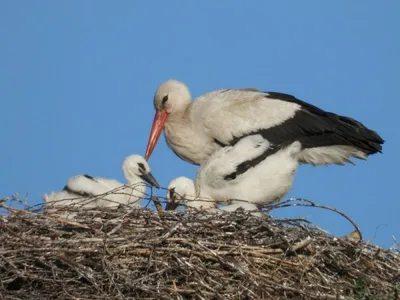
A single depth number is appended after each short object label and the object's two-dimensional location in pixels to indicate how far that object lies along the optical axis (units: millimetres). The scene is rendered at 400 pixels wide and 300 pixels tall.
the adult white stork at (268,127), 19391
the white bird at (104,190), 16328
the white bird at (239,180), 17828
